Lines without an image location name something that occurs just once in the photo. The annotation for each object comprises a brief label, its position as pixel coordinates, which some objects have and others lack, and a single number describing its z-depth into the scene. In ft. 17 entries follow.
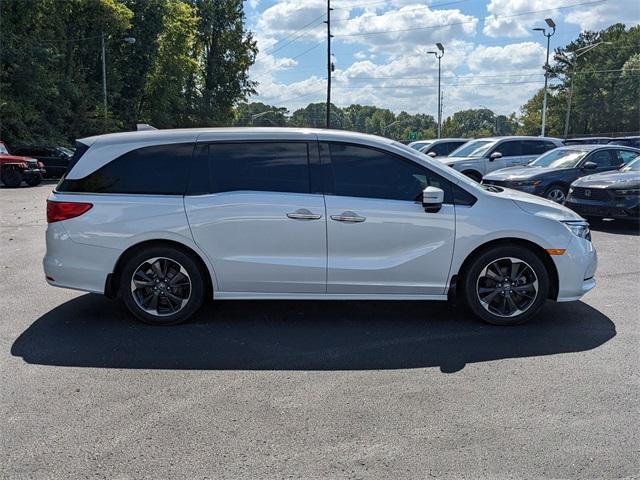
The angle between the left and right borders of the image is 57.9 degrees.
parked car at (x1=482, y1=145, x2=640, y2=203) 41.75
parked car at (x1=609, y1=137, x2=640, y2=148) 79.82
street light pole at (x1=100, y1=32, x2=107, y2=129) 117.32
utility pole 129.01
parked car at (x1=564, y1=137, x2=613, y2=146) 85.00
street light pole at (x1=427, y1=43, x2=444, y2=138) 146.72
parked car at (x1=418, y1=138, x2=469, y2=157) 69.46
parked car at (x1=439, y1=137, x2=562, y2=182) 53.42
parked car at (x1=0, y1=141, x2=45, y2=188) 70.64
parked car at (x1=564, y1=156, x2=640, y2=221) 35.04
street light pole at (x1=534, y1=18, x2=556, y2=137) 116.26
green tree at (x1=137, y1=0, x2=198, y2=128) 149.28
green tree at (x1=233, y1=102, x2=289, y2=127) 274.03
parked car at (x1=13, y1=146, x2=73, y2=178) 84.23
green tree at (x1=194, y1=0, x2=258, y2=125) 179.32
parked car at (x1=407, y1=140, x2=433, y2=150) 77.24
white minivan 16.78
